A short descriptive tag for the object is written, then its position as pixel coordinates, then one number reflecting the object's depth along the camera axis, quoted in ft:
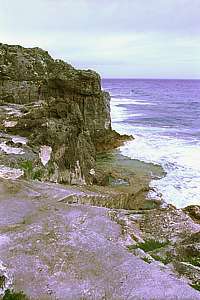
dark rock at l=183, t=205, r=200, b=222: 55.31
